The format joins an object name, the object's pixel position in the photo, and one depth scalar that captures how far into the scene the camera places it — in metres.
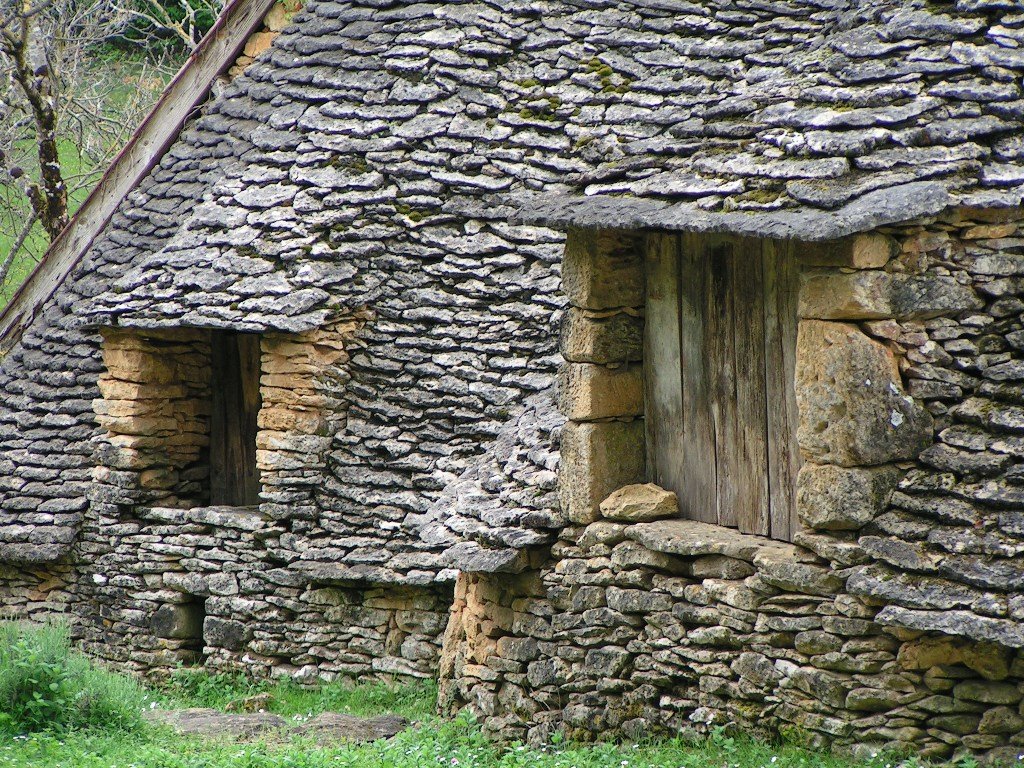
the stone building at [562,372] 10.55
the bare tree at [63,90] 24.11
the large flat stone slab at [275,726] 14.69
